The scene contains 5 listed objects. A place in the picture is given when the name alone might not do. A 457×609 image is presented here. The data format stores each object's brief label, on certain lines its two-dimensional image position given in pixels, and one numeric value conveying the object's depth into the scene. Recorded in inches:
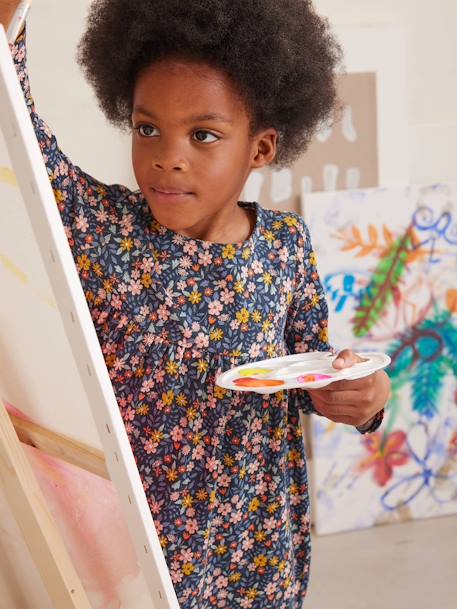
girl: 35.9
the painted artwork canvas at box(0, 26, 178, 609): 24.2
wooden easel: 30.7
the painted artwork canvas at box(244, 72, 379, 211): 78.0
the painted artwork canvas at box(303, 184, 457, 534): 80.2
